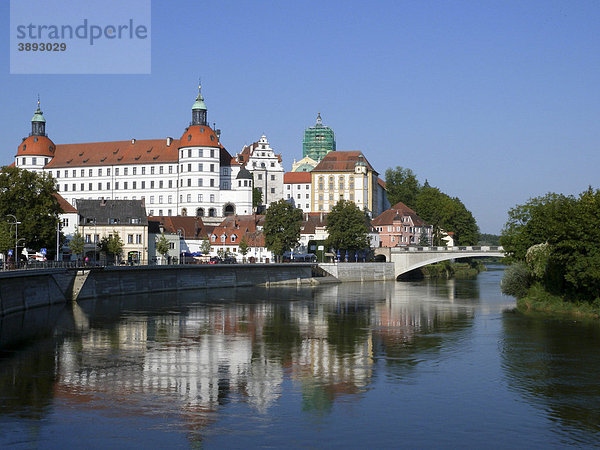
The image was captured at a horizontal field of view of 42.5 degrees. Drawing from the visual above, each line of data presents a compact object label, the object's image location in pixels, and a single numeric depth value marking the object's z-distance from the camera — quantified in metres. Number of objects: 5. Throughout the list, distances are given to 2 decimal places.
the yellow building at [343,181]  178.25
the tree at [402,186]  186.62
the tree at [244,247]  120.44
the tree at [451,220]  162.75
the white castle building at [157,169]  161.88
